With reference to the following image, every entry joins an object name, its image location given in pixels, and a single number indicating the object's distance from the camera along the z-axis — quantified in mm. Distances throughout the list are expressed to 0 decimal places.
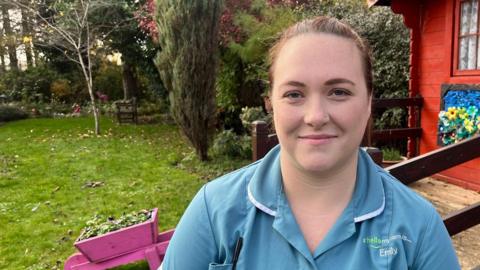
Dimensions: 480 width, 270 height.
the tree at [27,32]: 15150
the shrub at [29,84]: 18641
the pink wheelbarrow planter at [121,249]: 3473
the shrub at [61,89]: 19078
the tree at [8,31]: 17750
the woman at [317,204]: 1170
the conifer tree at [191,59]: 8117
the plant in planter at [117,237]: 3459
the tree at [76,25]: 12672
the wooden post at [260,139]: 3309
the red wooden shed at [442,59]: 5324
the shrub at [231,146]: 8570
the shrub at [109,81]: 20188
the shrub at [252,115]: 7782
